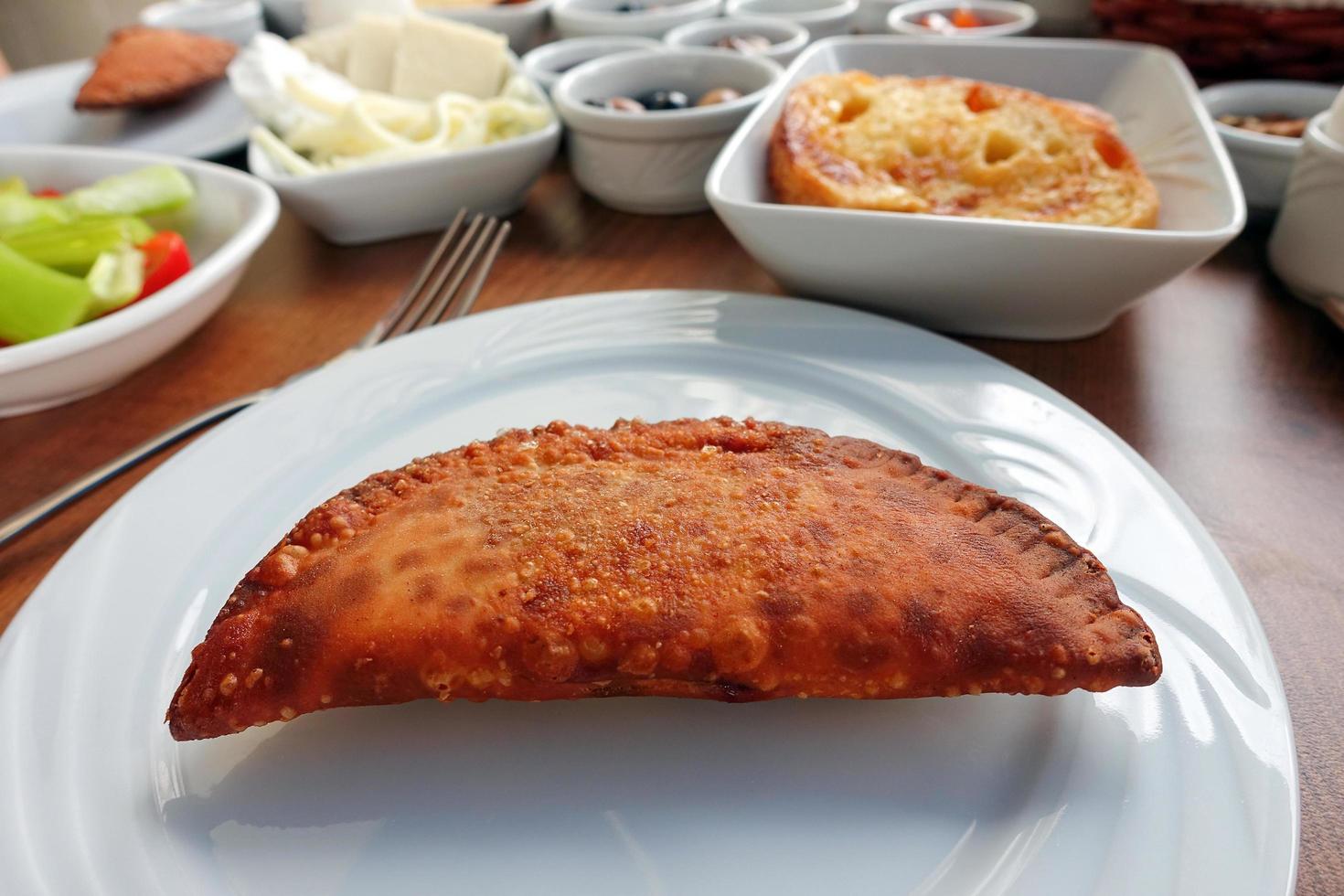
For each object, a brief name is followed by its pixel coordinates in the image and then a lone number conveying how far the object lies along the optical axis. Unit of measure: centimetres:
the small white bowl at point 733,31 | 54
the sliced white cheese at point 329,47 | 54
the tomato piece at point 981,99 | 42
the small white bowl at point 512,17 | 61
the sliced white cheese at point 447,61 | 52
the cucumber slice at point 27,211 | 42
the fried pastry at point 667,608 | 23
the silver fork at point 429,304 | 32
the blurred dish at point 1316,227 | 35
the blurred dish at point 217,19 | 65
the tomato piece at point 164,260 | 40
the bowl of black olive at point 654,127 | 44
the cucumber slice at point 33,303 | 37
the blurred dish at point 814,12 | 57
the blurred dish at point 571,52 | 53
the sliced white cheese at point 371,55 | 53
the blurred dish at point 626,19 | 56
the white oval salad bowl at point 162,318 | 35
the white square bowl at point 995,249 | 33
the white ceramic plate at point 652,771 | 21
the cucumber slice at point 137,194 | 42
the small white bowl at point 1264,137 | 40
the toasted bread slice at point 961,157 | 37
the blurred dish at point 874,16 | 60
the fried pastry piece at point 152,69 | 55
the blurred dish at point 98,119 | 56
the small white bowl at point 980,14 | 55
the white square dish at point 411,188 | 44
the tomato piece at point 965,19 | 58
